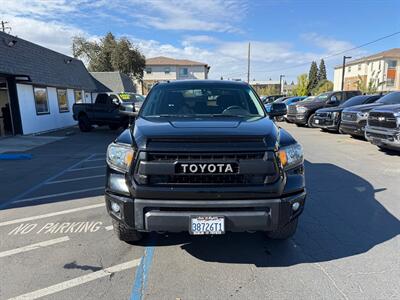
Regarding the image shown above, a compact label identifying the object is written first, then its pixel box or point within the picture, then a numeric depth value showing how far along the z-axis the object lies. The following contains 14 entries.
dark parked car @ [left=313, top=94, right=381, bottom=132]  13.33
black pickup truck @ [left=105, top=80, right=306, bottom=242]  2.76
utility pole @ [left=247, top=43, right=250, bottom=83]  44.32
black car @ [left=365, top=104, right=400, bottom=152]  7.89
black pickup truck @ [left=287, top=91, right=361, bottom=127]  16.48
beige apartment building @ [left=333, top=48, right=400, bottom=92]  51.28
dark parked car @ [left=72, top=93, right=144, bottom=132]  15.81
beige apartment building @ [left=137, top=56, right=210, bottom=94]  68.38
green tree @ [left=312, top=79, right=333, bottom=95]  55.47
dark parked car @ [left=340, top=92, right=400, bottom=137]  10.75
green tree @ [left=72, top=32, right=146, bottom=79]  44.50
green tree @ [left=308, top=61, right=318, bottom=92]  96.12
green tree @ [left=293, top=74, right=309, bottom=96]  44.94
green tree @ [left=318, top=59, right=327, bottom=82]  100.38
